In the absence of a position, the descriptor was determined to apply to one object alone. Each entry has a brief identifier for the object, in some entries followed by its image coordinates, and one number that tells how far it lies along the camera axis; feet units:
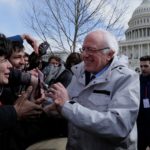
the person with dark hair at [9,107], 3.58
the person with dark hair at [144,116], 8.61
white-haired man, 3.84
